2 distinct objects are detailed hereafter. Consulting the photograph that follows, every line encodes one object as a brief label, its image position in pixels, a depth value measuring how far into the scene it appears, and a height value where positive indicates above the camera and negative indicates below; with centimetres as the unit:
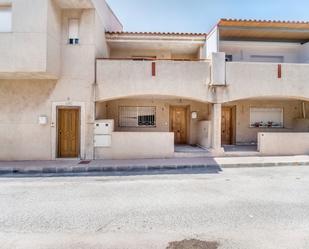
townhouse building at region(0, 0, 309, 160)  1038 +228
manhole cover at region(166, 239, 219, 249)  386 -202
